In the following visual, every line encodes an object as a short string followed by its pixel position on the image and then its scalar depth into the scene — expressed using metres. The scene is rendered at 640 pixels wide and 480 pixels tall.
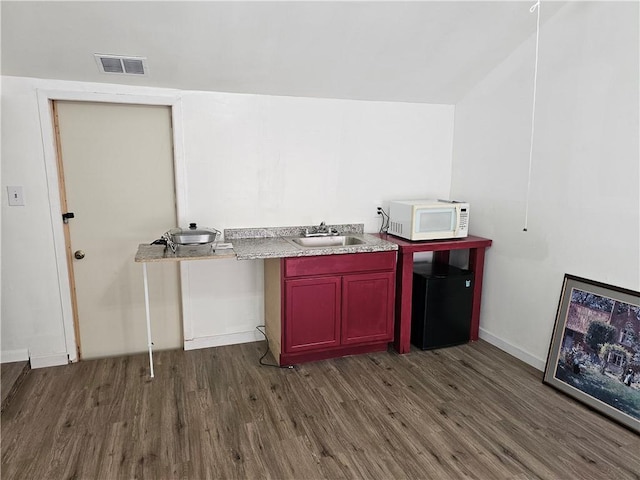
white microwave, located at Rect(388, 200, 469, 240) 3.23
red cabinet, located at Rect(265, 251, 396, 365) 2.95
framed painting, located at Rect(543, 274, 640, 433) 2.40
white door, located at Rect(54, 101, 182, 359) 2.94
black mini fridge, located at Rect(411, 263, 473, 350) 3.28
